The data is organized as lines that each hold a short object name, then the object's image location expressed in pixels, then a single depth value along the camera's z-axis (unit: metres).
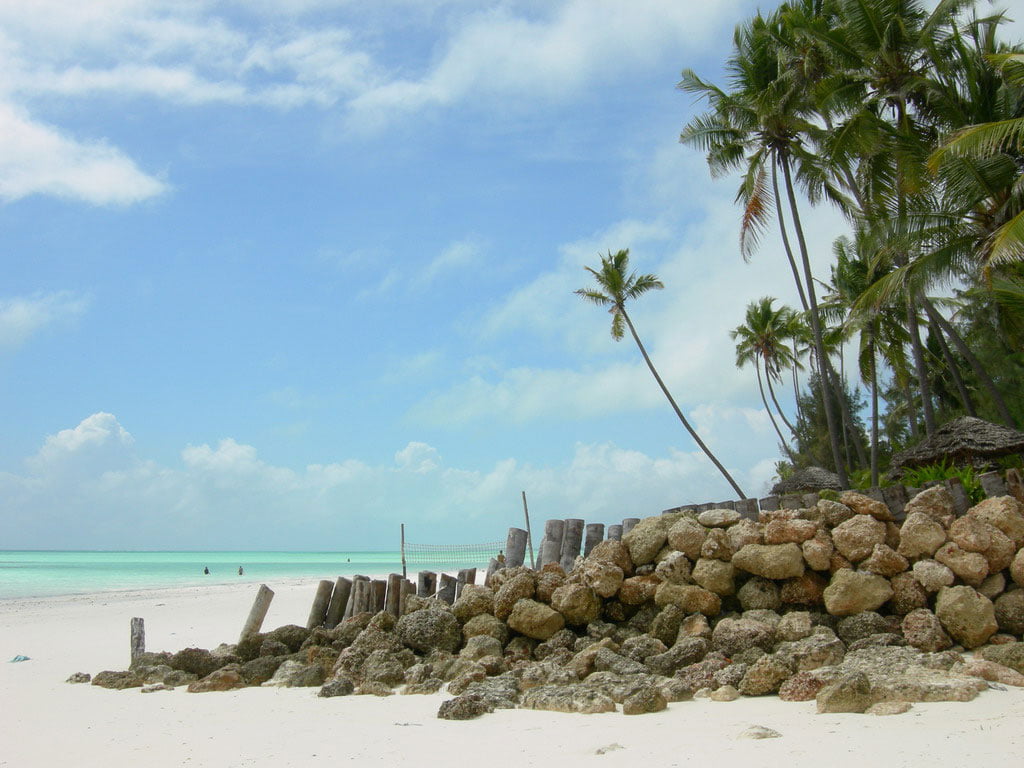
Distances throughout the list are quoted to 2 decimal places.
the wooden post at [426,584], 10.47
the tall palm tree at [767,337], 34.28
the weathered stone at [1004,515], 7.80
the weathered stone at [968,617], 7.21
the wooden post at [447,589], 10.27
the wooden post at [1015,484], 8.33
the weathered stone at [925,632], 7.17
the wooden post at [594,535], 10.20
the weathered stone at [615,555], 8.78
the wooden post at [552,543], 10.50
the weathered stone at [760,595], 8.03
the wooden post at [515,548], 10.89
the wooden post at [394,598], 10.16
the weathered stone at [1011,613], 7.36
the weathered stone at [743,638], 7.38
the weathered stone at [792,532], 8.12
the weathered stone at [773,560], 7.98
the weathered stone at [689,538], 8.51
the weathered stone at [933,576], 7.59
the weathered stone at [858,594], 7.63
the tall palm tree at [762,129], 19.64
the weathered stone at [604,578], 8.50
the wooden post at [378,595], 10.35
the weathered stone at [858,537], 7.92
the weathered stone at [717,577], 8.21
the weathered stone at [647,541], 8.74
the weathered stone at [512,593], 8.78
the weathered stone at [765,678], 6.53
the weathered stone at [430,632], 8.88
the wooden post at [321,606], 10.68
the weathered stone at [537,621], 8.45
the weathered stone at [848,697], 5.71
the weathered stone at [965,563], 7.54
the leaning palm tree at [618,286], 28.66
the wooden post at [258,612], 10.55
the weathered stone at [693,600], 8.10
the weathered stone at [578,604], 8.44
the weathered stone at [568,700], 6.38
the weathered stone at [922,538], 7.85
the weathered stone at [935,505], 8.14
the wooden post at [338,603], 10.68
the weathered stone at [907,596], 7.60
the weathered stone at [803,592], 7.98
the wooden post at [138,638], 10.40
